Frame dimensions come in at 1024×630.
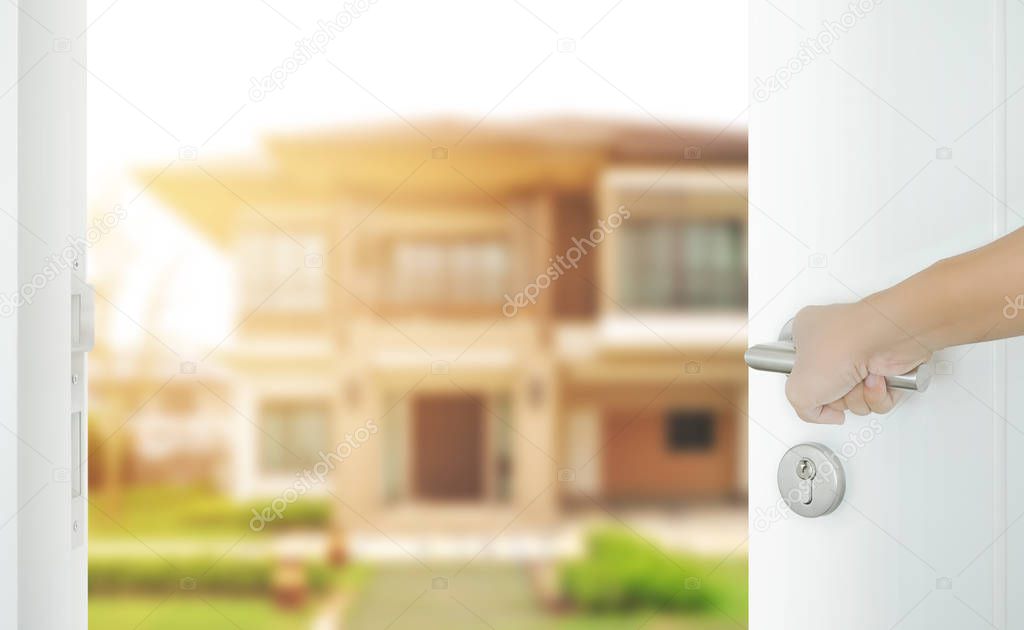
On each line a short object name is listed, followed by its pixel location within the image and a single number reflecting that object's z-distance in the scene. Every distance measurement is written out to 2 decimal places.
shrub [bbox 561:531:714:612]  8.48
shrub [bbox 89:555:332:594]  9.01
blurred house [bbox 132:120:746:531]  8.92
